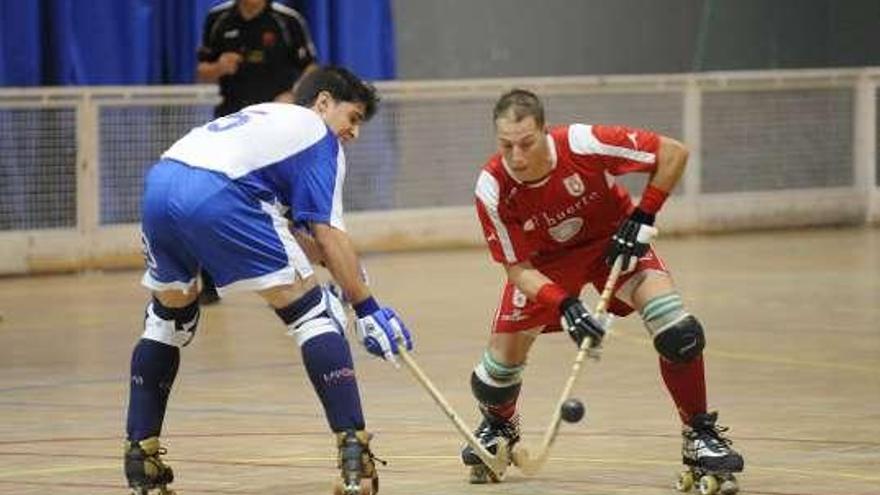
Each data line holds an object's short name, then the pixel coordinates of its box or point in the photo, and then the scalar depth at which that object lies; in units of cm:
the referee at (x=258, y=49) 3030
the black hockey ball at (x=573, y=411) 1599
